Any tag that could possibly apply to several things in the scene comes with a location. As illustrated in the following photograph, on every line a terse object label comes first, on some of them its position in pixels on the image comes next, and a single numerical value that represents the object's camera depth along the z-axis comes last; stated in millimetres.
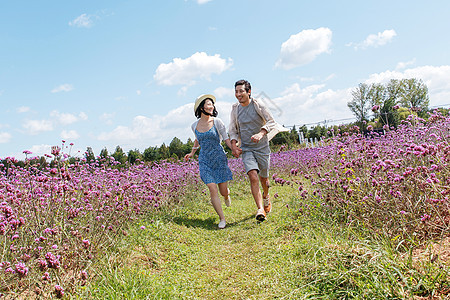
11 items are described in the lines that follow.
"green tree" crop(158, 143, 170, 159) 21061
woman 5457
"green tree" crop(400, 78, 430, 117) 52938
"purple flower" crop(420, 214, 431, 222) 2657
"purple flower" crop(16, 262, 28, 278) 2109
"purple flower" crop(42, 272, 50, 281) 2209
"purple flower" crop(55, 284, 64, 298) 2086
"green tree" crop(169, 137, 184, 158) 22641
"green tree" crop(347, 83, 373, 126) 53894
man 5217
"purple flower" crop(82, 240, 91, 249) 2635
